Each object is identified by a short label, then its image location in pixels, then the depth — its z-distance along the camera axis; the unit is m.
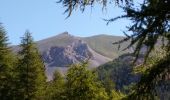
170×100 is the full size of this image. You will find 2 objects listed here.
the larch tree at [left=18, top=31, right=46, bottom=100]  43.81
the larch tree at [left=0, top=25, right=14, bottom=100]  45.91
